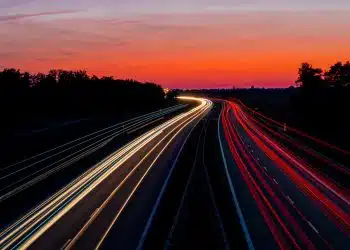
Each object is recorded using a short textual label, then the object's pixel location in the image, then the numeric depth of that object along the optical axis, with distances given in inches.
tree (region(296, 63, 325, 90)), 4324.3
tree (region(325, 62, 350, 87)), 3941.9
